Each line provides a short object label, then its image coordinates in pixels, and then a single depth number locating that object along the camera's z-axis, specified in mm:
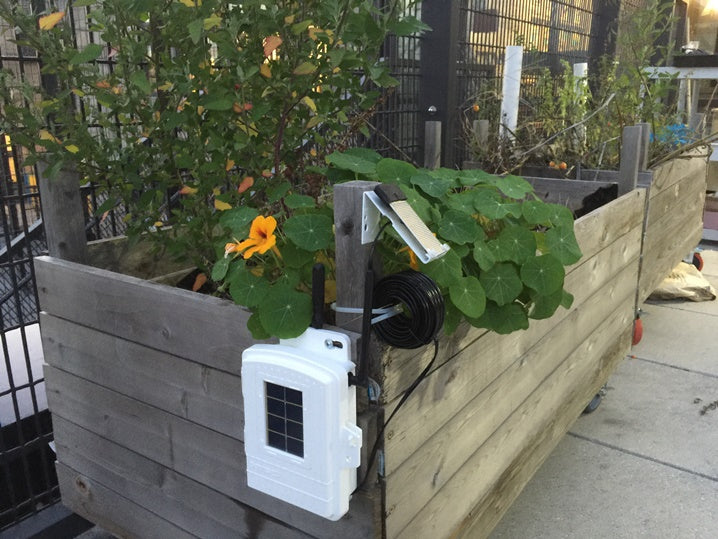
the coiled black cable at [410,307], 1011
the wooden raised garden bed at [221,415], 1164
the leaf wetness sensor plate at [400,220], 990
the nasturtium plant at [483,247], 1149
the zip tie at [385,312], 1030
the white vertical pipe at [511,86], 3287
